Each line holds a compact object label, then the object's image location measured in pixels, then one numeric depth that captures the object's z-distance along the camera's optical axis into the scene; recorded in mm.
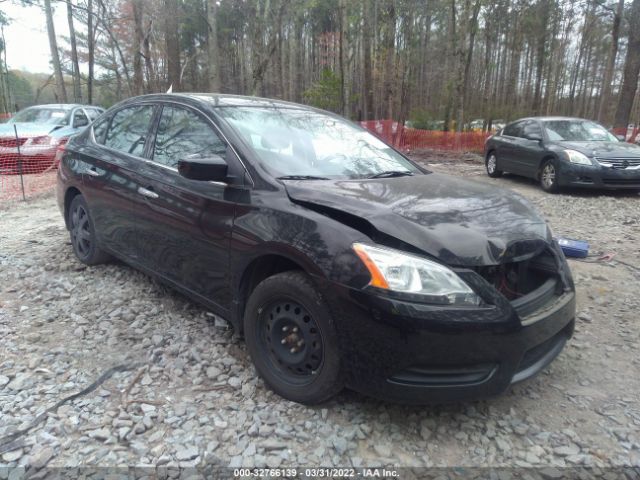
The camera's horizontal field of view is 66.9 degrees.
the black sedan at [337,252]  2234
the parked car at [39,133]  11062
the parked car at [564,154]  8655
